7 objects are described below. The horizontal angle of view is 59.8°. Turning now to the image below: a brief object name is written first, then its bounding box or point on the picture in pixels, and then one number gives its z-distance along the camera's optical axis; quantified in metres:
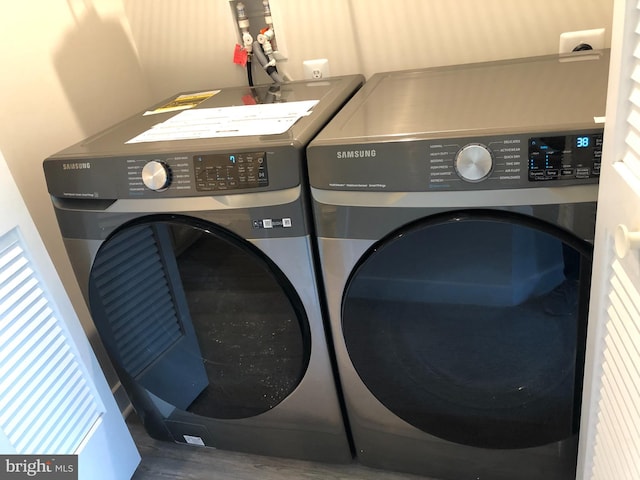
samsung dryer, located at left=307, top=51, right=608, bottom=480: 0.89
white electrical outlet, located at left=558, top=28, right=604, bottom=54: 1.33
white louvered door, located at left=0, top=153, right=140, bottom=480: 1.04
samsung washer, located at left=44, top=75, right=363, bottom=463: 1.06
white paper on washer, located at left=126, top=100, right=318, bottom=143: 1.12
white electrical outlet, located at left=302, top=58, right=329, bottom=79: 1.55
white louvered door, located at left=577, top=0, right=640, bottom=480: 0.67
